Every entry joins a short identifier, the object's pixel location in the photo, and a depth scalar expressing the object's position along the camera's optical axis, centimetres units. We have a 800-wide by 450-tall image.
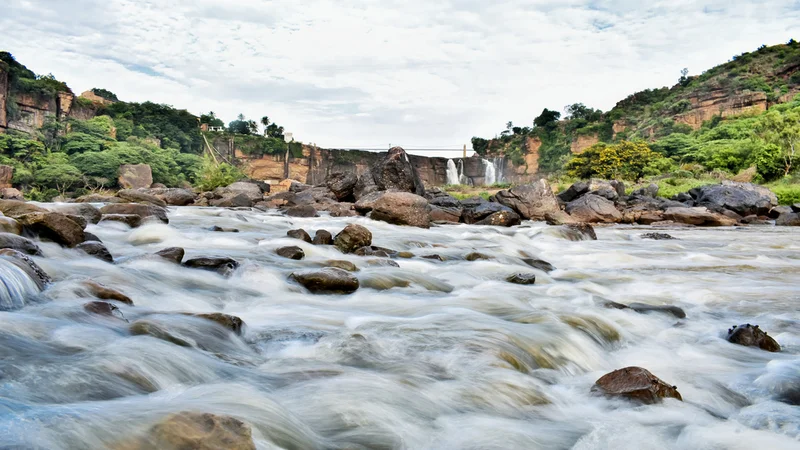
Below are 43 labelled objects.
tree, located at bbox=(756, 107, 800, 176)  2942
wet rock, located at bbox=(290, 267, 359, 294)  537
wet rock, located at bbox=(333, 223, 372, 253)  795
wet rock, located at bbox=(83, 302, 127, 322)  360
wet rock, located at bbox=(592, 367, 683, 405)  296
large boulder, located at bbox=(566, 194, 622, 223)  1950
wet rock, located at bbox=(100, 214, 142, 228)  862
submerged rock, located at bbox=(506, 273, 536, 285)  647
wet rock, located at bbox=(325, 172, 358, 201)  2017
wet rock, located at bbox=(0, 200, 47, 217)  753
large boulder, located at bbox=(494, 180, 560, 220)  1914
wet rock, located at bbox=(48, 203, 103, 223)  877
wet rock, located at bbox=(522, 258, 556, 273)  791
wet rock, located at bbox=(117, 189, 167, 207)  1603
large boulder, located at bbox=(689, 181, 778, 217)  2025
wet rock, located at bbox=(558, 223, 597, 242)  1277
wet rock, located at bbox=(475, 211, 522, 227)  1639
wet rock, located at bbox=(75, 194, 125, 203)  1887
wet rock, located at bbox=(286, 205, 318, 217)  1536
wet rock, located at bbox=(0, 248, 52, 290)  395
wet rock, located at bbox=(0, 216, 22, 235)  546
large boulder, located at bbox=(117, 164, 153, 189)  3612
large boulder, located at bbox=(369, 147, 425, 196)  1864
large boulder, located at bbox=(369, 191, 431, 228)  1340
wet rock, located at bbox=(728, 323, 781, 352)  405
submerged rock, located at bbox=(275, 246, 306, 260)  707
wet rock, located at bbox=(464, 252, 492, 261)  807
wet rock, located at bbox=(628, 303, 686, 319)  509
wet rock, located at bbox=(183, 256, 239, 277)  576
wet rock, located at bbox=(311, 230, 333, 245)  836
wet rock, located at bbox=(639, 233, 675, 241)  1339
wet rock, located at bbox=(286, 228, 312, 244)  861
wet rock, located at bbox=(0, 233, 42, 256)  470
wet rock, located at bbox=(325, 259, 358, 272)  634
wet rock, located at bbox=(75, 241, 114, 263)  566
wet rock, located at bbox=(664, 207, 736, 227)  1833
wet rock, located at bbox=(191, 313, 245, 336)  376
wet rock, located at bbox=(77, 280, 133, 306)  410
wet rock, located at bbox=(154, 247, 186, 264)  579
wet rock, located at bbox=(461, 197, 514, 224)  1686
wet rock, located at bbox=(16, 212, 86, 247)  568
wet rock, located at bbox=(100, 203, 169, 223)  988
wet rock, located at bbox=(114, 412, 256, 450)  186
